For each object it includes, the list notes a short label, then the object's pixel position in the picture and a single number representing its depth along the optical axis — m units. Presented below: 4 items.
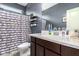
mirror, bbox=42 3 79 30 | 1.58
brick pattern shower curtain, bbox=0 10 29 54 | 1.63
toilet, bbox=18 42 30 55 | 1.67
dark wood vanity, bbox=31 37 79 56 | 1.25
